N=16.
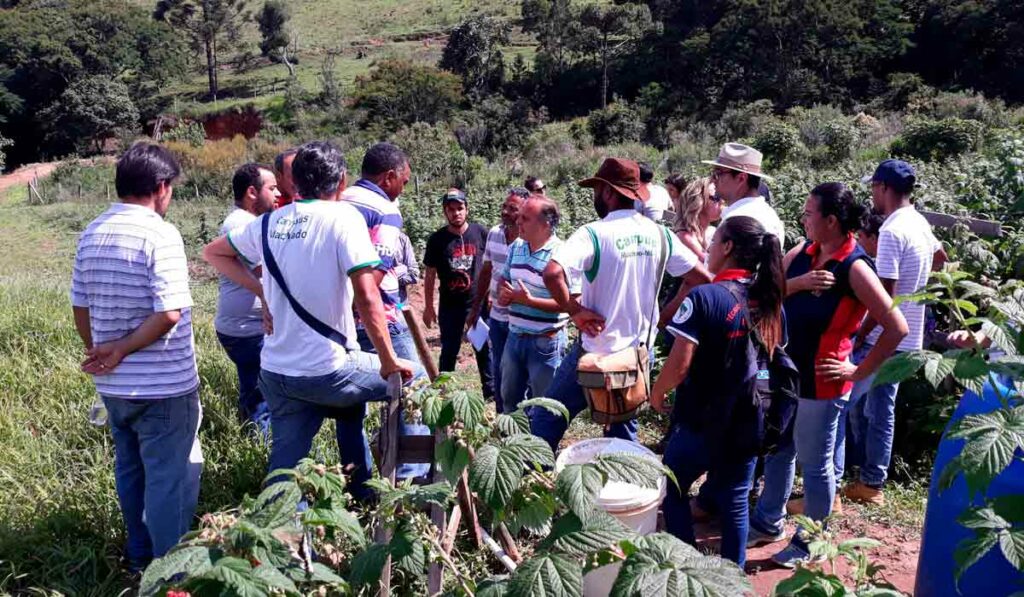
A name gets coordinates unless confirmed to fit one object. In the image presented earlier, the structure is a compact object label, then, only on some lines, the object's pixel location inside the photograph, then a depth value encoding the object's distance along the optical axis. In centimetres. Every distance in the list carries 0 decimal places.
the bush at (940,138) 1941
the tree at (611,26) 5025
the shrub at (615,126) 3912
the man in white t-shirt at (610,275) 341
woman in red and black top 324
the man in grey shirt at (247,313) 408
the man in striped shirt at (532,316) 411
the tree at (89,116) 4666
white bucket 254
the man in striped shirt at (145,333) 284
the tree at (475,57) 4925
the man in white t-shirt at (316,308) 282
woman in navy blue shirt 279
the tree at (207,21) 6206
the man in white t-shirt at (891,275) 376
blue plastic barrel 234
